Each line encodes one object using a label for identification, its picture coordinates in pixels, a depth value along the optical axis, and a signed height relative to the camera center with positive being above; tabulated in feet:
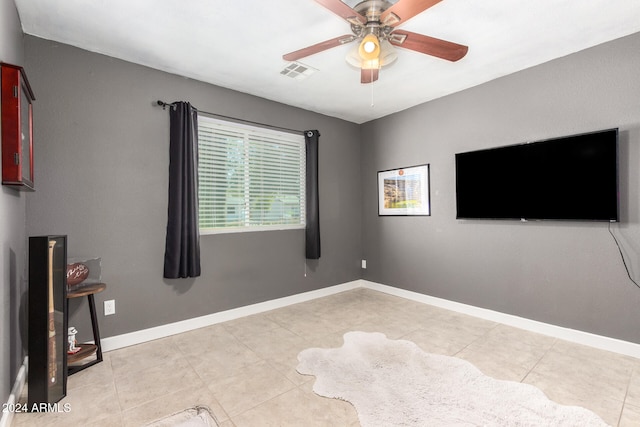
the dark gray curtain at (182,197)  9.61 +0.54
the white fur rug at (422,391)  5.67 -3.98
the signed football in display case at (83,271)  7.54 -1.48
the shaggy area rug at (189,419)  5.56 -3.93
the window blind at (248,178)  10.79 +1.37
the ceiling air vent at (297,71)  9.62 +4.70
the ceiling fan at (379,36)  5.55 +3.72
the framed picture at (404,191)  12.91 +0.85
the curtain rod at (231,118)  9.70 +3.57
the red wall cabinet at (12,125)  5.49 +1.71
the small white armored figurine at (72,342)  7.50 -3.22
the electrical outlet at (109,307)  8.75 -2.73
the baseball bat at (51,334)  6.15 -2.51
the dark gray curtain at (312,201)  13.21 +0.45
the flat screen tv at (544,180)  8.26 +0.88
